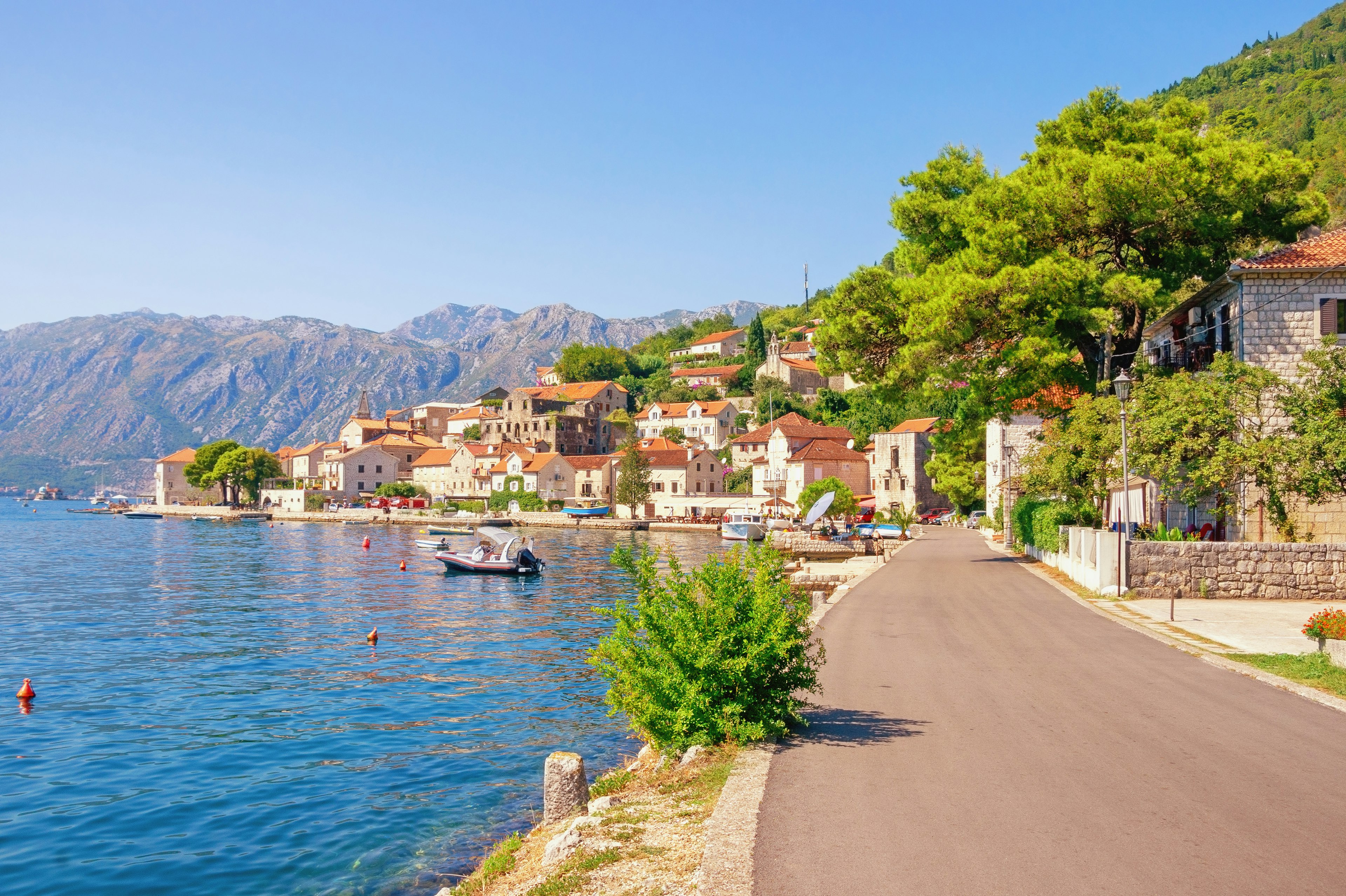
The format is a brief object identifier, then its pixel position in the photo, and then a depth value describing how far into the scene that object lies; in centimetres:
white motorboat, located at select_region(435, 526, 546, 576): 5084
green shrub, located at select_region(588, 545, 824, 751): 982
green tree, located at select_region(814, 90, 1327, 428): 2962
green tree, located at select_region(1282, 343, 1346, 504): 2328
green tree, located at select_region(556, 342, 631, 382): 17488
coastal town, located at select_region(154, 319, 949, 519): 10006
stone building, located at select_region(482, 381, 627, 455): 13988
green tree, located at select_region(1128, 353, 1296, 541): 2422
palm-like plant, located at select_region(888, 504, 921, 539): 6969
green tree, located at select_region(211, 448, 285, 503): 14075
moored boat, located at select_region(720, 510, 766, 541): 7888
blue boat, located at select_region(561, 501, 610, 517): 11106
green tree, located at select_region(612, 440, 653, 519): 10900
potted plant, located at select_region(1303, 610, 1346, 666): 1367
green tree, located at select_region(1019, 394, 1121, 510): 2873
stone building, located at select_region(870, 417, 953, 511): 9212
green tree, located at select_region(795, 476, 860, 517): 7906
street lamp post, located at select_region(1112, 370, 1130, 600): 2342
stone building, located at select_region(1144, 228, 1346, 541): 2764
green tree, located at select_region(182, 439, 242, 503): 14762
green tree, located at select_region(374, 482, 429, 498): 13862
